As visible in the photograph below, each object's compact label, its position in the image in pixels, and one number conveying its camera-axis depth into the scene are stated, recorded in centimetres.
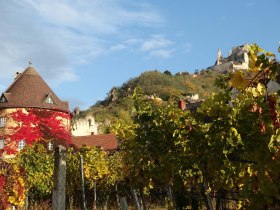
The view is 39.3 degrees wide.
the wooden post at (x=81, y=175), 1138
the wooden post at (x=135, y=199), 1045
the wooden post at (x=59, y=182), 617
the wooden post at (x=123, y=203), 995
